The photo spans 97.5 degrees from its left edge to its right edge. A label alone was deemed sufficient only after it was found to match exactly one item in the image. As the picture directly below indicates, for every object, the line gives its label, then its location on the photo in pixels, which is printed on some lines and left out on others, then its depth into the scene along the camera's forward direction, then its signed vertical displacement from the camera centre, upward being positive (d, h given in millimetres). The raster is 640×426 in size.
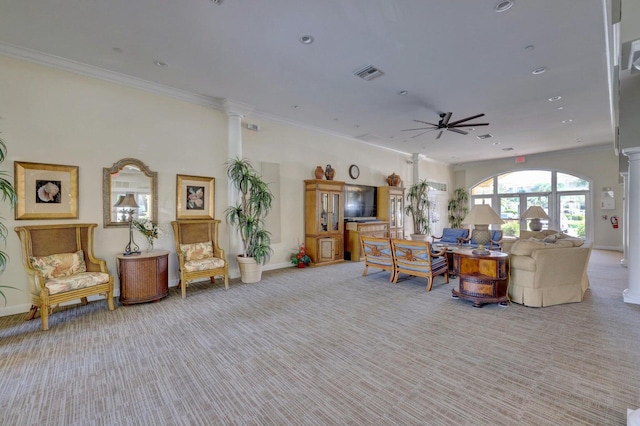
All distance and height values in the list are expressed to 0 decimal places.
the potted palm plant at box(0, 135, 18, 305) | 3553 +133
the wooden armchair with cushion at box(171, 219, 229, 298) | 4609 -691
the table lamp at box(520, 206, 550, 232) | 6480 -97
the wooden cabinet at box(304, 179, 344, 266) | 6926 -250
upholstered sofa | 3992 -903
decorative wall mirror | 4418 +355
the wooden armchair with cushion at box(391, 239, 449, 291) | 4828 -903
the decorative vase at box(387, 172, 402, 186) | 9305 +1034
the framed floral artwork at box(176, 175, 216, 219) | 5137 +287
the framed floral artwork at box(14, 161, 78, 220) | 3773 +314
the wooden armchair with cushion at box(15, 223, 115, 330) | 3408 -714
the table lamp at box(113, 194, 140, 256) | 4191 +38
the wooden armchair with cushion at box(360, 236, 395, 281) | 5434 -859
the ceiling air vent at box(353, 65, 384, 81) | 4188 +2132
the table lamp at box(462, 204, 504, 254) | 4055 -156
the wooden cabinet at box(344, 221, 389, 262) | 7574 -667
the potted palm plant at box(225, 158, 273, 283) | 5410 -138
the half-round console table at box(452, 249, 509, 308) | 4016 -990
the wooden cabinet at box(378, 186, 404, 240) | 8820 +90
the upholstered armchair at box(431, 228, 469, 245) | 7492 -692
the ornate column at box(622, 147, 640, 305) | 4246 -370
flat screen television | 8164 +263
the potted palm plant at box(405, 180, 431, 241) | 10172 +170
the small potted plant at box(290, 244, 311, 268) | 6715 -1126
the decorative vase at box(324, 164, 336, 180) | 7426 +1039
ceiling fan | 5289 +1671
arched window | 10125 +515
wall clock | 8375 +1205
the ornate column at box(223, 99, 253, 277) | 5680 +1379
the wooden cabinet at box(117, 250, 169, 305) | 4094 -972
